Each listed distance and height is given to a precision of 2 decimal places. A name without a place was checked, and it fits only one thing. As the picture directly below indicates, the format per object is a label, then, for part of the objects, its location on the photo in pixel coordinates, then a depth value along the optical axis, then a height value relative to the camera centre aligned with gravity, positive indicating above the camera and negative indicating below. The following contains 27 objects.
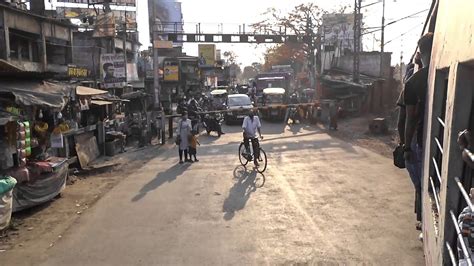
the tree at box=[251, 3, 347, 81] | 52.46 +3.49
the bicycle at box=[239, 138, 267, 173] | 13.34 -2.93
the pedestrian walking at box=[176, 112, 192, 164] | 15.27 -2.48
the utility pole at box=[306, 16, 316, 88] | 50.97 +1.00
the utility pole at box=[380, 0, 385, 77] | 32.25 +0.93
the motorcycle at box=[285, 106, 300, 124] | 28.18 -3.39
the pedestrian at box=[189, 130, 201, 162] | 15.32 -2.80
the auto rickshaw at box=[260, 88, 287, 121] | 33.34 -2.83
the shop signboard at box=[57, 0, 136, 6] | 35.79 +4.07
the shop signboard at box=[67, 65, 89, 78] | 23.84 -0.77
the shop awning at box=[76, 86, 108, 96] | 14.57 -1.09
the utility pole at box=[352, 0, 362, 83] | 30.52 +1.31
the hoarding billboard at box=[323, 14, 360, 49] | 52.66 +2.93
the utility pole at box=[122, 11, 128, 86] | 25.99 +1.25
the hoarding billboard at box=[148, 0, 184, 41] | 60.88 +5.93
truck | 42.84 -2.28
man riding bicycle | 13.63 -2.09
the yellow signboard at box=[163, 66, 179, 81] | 48.42 -1.70
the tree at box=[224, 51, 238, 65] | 128.88 -0.10
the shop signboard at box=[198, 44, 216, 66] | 73.70 +0.42
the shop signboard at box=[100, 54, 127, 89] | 20.31 -0.62
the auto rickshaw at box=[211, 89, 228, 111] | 33.89 -3.22
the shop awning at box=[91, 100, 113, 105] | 17.25 -1.64
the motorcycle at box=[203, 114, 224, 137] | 23.17 -3.25
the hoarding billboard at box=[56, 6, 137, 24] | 34.84 +3.29
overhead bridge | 50.50 +1.93
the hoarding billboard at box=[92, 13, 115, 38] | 26.16 +1.65
